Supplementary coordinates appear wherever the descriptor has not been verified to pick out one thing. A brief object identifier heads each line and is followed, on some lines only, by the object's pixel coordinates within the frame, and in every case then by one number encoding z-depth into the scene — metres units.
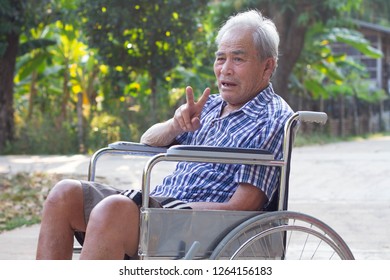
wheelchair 4.89
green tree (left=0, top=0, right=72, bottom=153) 22.95
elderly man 4.84
